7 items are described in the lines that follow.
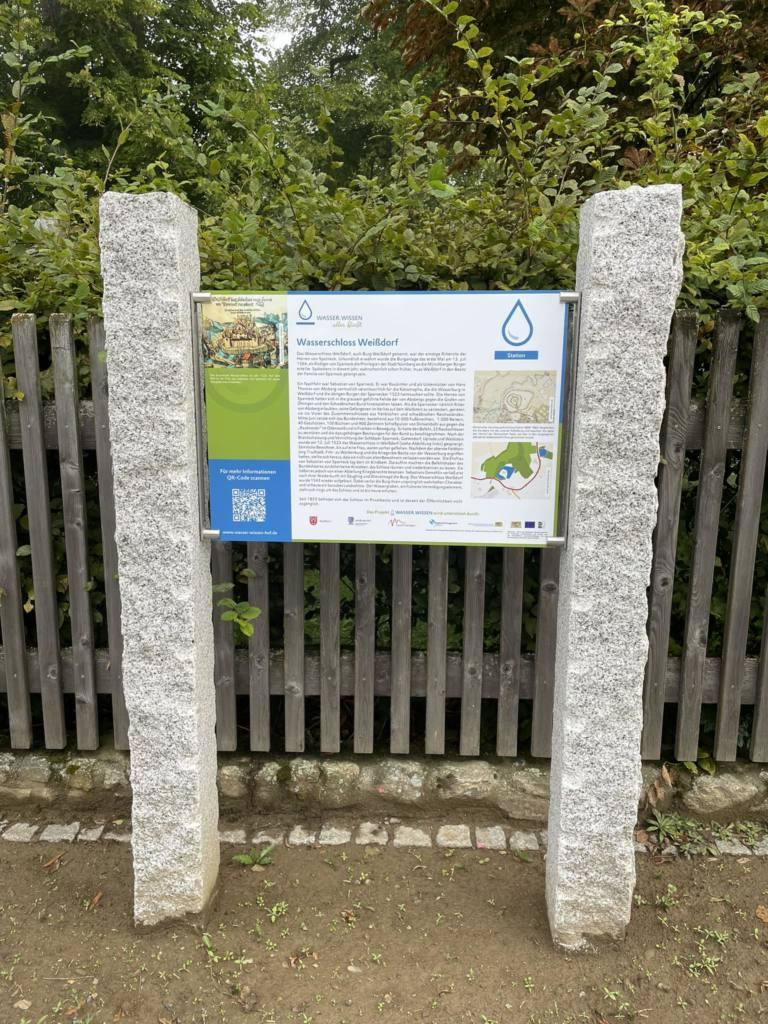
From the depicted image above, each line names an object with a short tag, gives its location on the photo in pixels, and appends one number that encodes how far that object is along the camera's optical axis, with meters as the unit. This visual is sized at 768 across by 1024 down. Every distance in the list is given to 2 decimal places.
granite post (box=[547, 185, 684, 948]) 1.99
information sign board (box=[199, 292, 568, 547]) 2.19
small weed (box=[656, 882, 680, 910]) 2.55
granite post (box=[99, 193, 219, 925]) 2.08
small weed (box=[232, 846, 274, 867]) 2.75
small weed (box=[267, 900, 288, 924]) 2.49
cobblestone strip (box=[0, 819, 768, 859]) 2.88
